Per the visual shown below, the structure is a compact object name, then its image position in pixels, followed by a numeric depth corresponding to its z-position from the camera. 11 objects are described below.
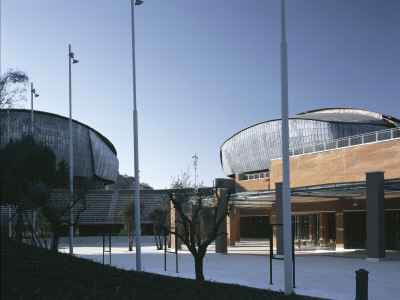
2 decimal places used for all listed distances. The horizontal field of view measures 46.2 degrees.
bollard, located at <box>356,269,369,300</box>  13.24
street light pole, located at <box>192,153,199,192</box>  105.12
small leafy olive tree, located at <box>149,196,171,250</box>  44.89
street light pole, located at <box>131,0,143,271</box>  20.78
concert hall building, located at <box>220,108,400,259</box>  29.26
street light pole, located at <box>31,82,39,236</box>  40.83
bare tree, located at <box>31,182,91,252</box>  25.38
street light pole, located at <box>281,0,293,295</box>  13.72
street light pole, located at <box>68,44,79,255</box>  29.94
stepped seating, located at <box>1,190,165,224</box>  72.88
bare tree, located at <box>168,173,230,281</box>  16.78
